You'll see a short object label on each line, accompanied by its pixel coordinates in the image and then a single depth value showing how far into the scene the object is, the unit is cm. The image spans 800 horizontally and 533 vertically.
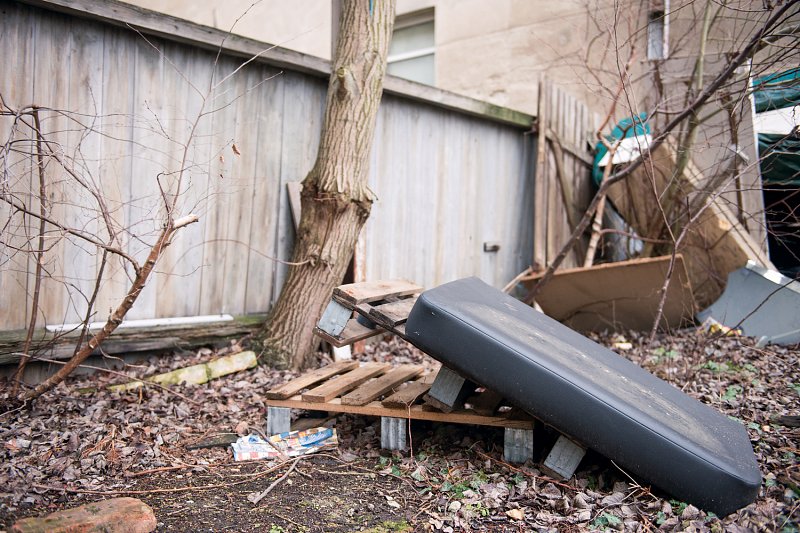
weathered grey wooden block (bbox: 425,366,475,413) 336
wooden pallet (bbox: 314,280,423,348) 359
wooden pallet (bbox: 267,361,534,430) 339
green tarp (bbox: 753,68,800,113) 413
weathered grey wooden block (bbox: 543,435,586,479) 308
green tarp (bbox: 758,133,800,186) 657
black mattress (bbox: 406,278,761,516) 265
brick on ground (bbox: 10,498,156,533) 229
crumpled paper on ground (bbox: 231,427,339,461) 349
